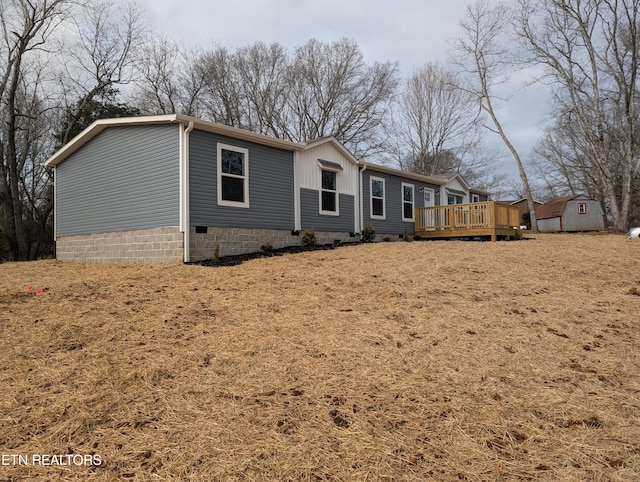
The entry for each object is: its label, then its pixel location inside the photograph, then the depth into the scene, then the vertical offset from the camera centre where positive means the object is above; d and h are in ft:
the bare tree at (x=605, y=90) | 62.08 +23.24
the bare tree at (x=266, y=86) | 86.07 +32.32
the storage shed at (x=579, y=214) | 90.68 +4.78
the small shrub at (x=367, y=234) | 45.80 +0.77
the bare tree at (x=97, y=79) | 64.85 +26.81
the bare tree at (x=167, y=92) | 77.10 +29.09
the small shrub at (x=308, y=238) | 38.81 +0.38
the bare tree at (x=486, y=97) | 73.26 +25.85
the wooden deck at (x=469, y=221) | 45.78 +2.12
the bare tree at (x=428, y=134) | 91.40 +23.46
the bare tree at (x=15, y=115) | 54.34 +17.22
